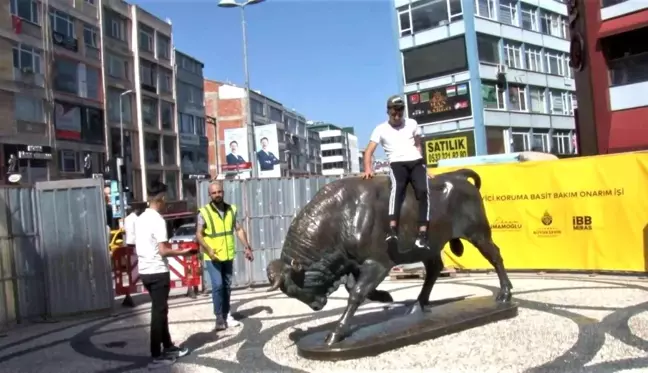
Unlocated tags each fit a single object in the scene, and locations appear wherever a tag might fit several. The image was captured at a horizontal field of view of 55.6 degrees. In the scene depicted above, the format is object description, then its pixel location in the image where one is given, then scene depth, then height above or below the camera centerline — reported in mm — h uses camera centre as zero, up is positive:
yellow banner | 11430 -700
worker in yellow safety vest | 8398 -575
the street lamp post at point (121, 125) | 48844 +6809
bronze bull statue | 6465 -553
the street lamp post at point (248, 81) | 28062 +6178
